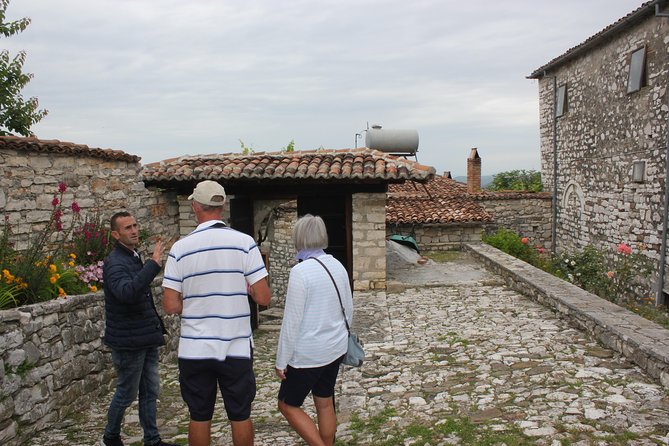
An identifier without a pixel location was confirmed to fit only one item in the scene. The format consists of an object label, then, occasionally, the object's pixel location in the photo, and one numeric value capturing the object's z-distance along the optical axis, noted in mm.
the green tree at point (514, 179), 22184
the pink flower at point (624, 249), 9102
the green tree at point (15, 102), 11242
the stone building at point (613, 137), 10844
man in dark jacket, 3396
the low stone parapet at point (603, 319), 4602
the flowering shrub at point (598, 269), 9867
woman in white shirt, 2982
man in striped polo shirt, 2807
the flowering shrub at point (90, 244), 5875
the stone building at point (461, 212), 14188
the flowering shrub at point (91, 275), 5074
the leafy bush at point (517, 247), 13899
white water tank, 17828
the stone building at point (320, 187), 9164
